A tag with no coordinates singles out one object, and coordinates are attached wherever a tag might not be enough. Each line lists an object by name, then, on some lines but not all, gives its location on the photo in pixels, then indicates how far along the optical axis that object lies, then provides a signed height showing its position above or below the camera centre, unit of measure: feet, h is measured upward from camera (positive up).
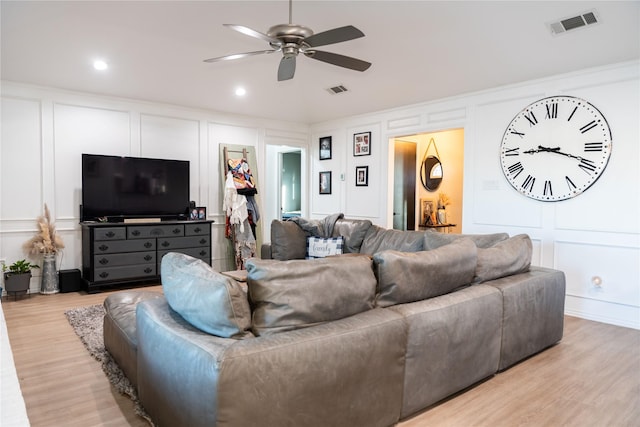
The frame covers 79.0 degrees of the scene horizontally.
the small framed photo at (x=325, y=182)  23.90 +1.04
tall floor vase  15.81 -3.31
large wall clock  13.51 +1.97
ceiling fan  8.77 +3.74
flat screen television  16.59 +0.40
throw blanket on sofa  15.97 -1.13
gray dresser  15.83 -2.23
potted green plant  14.66 -3.12
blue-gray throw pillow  5.31 -1.47
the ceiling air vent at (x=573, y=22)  11.35 +5.41
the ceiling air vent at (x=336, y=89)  19.16 +5.49
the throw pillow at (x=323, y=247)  15.07 -1.89
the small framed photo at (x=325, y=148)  23.85 +3.17
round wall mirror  24.04 +1.68
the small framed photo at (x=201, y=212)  19.33 -0.76
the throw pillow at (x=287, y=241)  15.40 -1.73
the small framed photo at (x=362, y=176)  21.75 +1.31
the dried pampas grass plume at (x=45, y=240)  15.57 -1.79
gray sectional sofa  5.00 -2.12
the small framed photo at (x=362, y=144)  21.61 +3.13
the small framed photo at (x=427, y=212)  23.16 -0.74
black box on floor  15.98 -3.50
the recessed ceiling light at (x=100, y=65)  15.05 +5.17
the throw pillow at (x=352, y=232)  14.96 -1.31
